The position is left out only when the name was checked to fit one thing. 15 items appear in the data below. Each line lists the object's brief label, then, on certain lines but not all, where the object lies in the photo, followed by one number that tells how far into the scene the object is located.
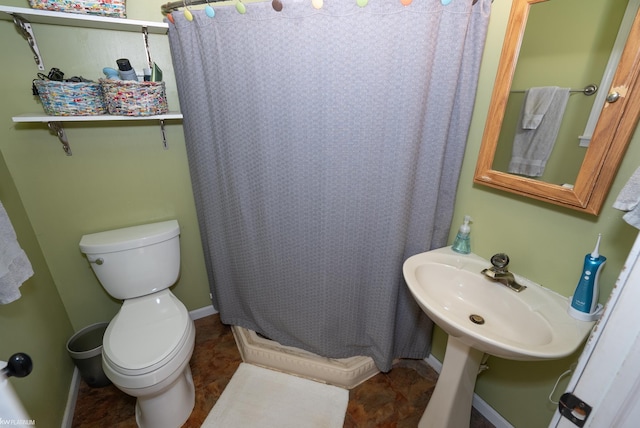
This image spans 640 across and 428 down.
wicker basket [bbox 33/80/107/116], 1.15
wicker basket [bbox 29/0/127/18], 1.10
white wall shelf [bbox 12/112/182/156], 1.14
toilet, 1.17
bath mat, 1.39
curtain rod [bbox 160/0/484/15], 1.23
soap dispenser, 1.27
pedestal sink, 0.83
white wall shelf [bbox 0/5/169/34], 1.08
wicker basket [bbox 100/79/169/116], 1.25
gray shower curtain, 1.07
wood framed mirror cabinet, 0.78
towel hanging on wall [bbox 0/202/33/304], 0.79
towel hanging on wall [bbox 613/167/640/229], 0.61
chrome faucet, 1.07
